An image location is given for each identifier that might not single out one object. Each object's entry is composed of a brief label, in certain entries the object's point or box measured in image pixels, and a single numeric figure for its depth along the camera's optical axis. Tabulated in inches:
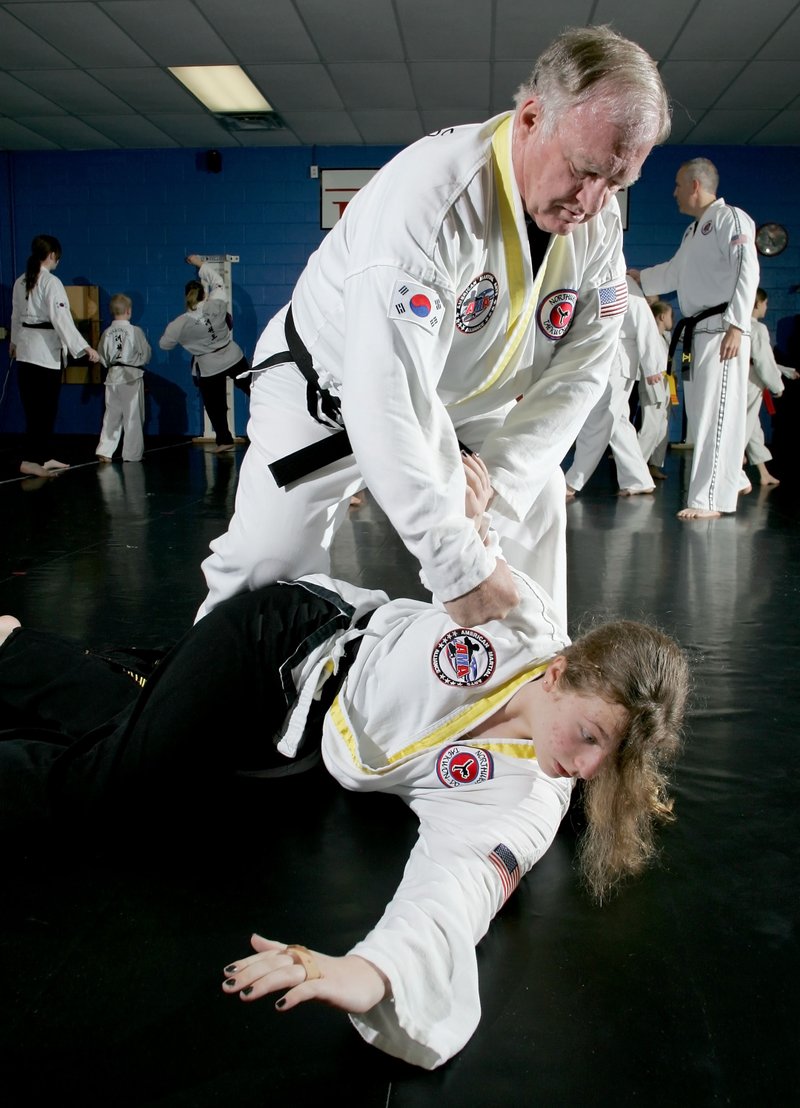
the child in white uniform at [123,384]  317.4
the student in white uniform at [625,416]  228.7
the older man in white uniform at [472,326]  50.1
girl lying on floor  41.9
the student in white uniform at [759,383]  276.5
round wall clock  386.6
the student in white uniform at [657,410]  270.4
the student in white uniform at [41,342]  267.6
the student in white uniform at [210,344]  339.6
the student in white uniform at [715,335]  193.3
